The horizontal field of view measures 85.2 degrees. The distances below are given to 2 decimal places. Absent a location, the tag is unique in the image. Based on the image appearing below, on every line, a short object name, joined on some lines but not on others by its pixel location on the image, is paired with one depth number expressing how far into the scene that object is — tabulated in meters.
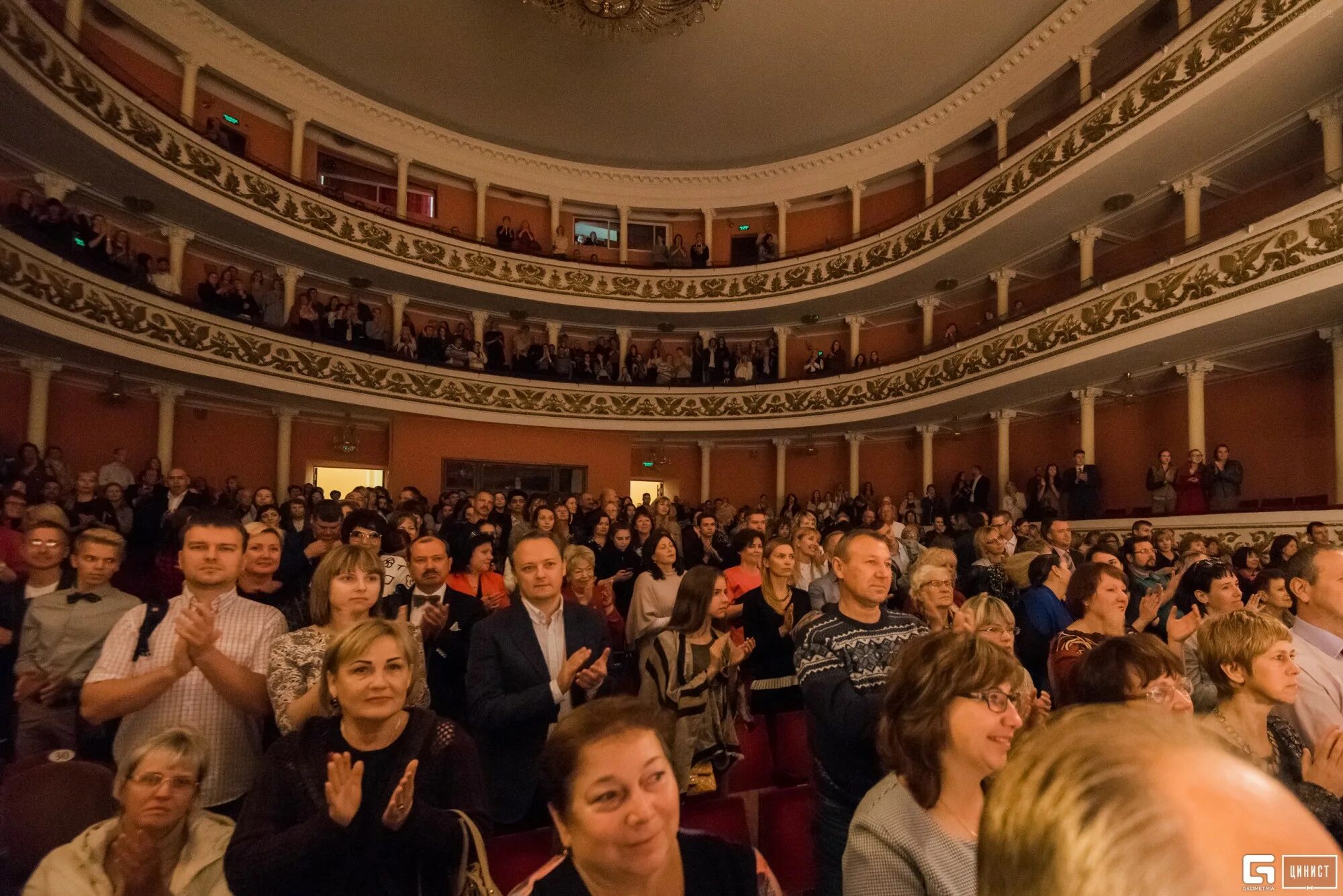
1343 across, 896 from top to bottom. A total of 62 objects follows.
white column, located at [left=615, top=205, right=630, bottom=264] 16.77
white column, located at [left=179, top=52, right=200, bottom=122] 11.54
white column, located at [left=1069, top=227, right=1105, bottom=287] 11.39
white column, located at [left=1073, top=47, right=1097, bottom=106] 11.09
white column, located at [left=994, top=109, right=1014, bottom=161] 12.73
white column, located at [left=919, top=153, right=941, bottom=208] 14.39
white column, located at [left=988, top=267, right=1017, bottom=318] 13.14
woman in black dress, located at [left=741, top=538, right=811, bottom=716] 3.51
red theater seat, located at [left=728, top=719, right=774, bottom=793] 3.01
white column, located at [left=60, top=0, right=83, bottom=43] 9.30
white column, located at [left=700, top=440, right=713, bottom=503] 17.00
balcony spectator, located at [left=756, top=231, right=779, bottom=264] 15.88
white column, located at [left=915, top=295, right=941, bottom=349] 14.70
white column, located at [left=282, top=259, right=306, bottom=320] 13.05
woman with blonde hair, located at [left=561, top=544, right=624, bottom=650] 4.21
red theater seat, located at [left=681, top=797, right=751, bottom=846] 2.21
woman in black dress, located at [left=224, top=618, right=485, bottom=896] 1.54
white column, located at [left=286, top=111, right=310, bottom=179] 13.23
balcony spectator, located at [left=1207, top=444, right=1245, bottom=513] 8.59
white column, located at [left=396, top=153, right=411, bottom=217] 14.60
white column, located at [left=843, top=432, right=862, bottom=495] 15.72
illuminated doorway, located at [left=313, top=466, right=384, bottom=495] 13.95
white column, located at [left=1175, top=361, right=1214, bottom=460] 9.95
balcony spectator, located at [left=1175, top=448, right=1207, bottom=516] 8.88
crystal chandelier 10.62
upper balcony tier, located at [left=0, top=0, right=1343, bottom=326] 8.16
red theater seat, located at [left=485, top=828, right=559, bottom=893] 1.96
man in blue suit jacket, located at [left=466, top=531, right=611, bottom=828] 2.41
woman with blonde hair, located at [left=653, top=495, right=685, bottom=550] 7.59
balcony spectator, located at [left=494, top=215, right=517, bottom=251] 15.04
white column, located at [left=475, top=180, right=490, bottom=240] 15.61
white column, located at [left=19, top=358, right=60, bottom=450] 9.55
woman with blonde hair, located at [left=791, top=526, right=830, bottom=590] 4.89
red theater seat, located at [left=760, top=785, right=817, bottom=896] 2.36
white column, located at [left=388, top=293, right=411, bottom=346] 14.52
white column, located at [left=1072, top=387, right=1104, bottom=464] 11.41
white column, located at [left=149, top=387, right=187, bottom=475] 11.39
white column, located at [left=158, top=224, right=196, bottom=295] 11.38
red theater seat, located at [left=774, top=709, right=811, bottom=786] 3.08
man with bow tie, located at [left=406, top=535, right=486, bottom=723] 3.31
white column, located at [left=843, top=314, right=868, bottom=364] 15.90
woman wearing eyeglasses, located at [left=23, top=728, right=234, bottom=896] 1.72
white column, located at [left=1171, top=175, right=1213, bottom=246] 9.94
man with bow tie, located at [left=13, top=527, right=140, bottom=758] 2.65
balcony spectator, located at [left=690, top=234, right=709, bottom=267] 16.14
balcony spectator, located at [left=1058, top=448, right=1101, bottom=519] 10.34
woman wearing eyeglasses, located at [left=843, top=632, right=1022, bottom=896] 1.39
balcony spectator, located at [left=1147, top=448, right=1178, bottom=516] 9.34
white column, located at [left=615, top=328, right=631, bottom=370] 16.73
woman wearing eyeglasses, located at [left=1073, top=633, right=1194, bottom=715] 1.92
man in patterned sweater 1.98
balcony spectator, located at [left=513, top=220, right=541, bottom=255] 15.20
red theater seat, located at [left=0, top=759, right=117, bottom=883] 1.93
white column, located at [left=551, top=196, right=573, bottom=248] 16.44
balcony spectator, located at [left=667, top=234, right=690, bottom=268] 16.11
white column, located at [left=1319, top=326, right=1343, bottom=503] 8.50
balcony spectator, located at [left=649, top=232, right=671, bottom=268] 16.10
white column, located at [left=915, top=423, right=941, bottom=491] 14.44
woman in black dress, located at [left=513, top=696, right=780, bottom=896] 1.22
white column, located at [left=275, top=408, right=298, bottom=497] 13.01
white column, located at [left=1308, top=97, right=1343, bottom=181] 8.48
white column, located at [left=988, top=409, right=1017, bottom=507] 12.74
